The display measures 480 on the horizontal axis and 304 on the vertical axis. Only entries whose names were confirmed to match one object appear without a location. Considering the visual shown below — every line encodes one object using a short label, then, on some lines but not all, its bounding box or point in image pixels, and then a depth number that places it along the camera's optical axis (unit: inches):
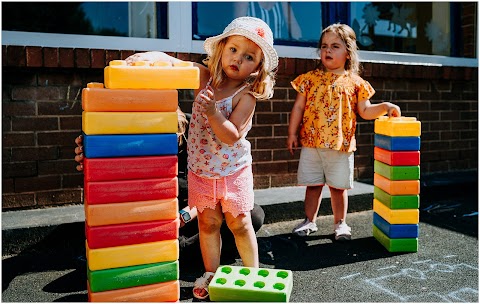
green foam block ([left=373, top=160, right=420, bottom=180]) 124.8
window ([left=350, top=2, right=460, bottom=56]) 203.6
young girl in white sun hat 93.0
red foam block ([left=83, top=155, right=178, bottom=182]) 75.2
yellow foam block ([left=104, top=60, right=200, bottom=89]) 74.3
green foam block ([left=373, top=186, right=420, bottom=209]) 125.3
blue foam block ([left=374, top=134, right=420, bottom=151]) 123.0
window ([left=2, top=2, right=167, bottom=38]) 165.3
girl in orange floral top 135.3
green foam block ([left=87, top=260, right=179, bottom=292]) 76.8
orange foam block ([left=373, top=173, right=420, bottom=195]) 125.3
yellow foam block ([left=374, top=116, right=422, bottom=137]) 122.3
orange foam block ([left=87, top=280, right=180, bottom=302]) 77.5
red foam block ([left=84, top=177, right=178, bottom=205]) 75.7
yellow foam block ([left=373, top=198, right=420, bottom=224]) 125.4
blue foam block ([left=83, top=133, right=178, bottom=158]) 74.7
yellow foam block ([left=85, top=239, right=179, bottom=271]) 76.4
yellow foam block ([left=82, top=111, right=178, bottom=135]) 74.3
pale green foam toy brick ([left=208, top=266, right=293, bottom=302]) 77.8
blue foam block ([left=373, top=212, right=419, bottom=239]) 124.6
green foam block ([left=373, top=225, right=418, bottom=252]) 124.8
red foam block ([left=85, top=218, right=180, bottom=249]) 76.1
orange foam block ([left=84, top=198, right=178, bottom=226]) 75.9
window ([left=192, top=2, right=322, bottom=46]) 176.4
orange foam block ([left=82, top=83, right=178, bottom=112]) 74.2
